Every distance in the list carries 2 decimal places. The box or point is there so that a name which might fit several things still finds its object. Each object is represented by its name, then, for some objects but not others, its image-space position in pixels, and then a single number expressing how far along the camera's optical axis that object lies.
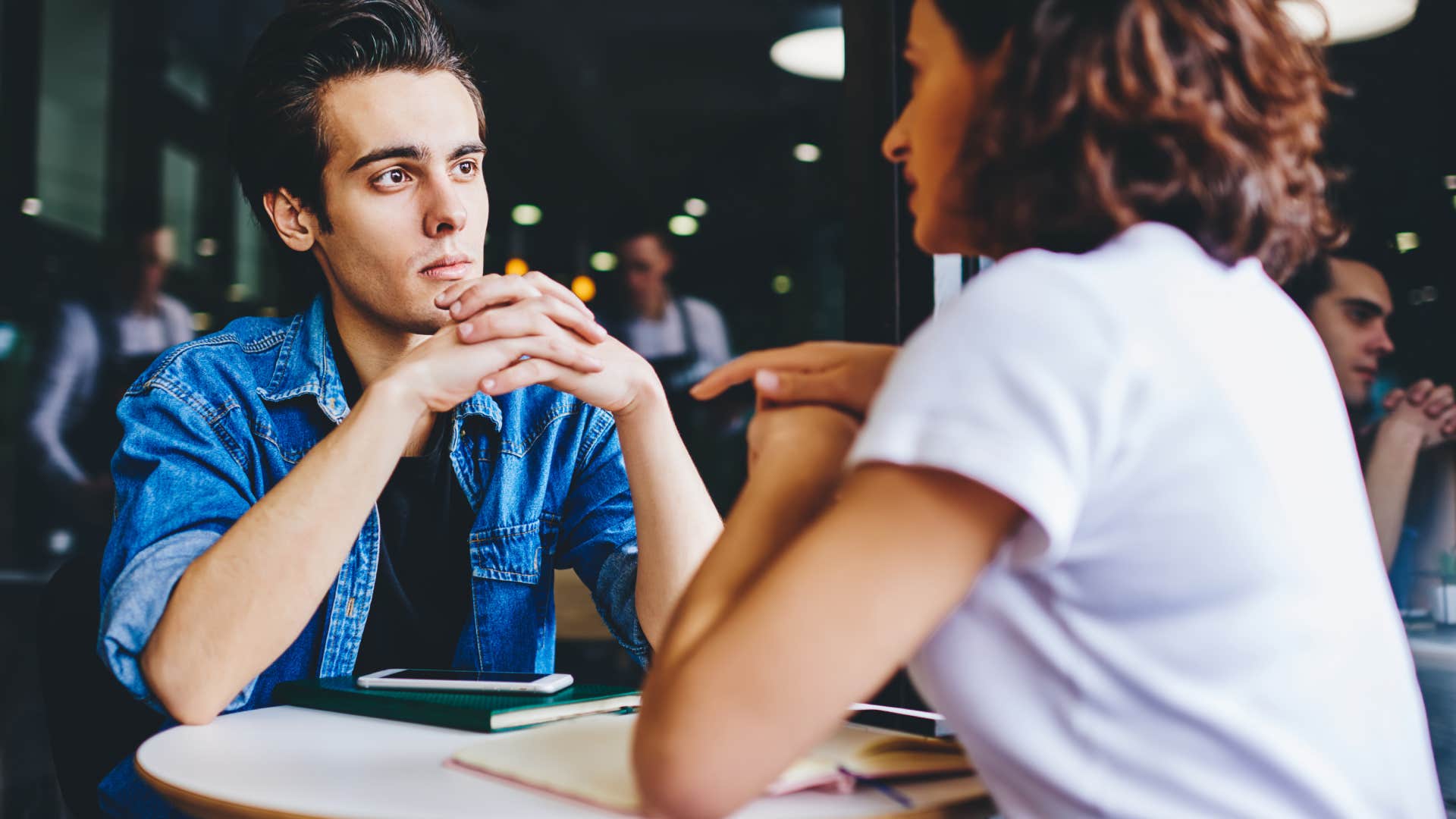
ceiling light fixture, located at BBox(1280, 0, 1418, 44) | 1.92
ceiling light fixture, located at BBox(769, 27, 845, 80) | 3.14
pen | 0.84
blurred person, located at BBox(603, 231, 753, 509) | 3.72
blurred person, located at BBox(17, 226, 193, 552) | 4.47
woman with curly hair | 0.62
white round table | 0.81
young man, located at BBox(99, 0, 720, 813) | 1.29
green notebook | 1.08
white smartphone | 1.17
